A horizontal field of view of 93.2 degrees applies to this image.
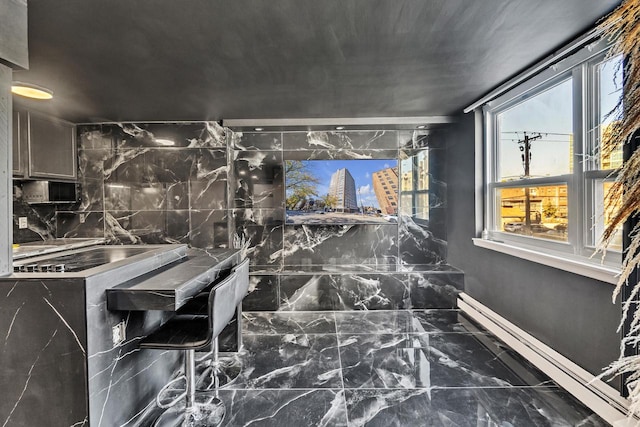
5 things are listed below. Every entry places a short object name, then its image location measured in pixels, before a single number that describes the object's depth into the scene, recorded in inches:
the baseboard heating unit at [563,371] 68.9
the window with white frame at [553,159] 79.1
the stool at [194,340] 63.7
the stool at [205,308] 81.1
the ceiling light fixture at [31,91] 86.9
